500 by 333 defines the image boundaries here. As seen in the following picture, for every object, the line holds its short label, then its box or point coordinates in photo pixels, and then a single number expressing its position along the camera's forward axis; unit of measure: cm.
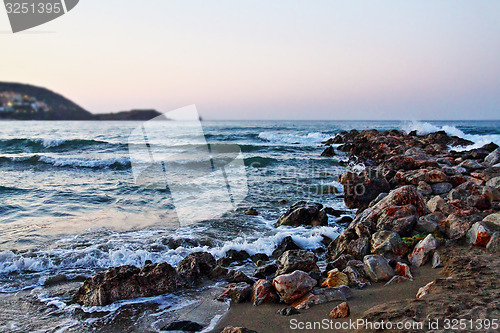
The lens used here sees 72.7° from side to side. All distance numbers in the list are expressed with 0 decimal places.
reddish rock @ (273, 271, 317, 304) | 393
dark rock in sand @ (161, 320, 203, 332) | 346
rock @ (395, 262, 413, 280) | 421
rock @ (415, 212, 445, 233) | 533
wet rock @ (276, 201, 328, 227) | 742
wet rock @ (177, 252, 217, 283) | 484
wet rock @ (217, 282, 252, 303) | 407
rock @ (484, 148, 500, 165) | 1055
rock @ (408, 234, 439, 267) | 462
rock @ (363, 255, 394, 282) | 429
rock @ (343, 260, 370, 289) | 418
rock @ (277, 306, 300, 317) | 358
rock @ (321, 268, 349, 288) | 416
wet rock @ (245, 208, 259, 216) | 849
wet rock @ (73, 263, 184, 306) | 417
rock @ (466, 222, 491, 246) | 459
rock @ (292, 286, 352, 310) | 372
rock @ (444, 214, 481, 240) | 495
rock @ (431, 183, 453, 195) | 795
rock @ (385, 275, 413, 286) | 412
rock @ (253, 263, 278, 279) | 479
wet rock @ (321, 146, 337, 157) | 2080
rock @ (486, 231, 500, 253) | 433
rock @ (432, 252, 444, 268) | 440
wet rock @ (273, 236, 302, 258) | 588
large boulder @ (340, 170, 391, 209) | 882
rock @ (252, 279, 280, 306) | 394
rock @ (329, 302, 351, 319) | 334
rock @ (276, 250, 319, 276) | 462
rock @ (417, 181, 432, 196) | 793
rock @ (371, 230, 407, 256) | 500
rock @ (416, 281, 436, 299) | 349
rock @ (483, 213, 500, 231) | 477
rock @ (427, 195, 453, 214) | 597
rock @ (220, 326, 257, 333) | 310
